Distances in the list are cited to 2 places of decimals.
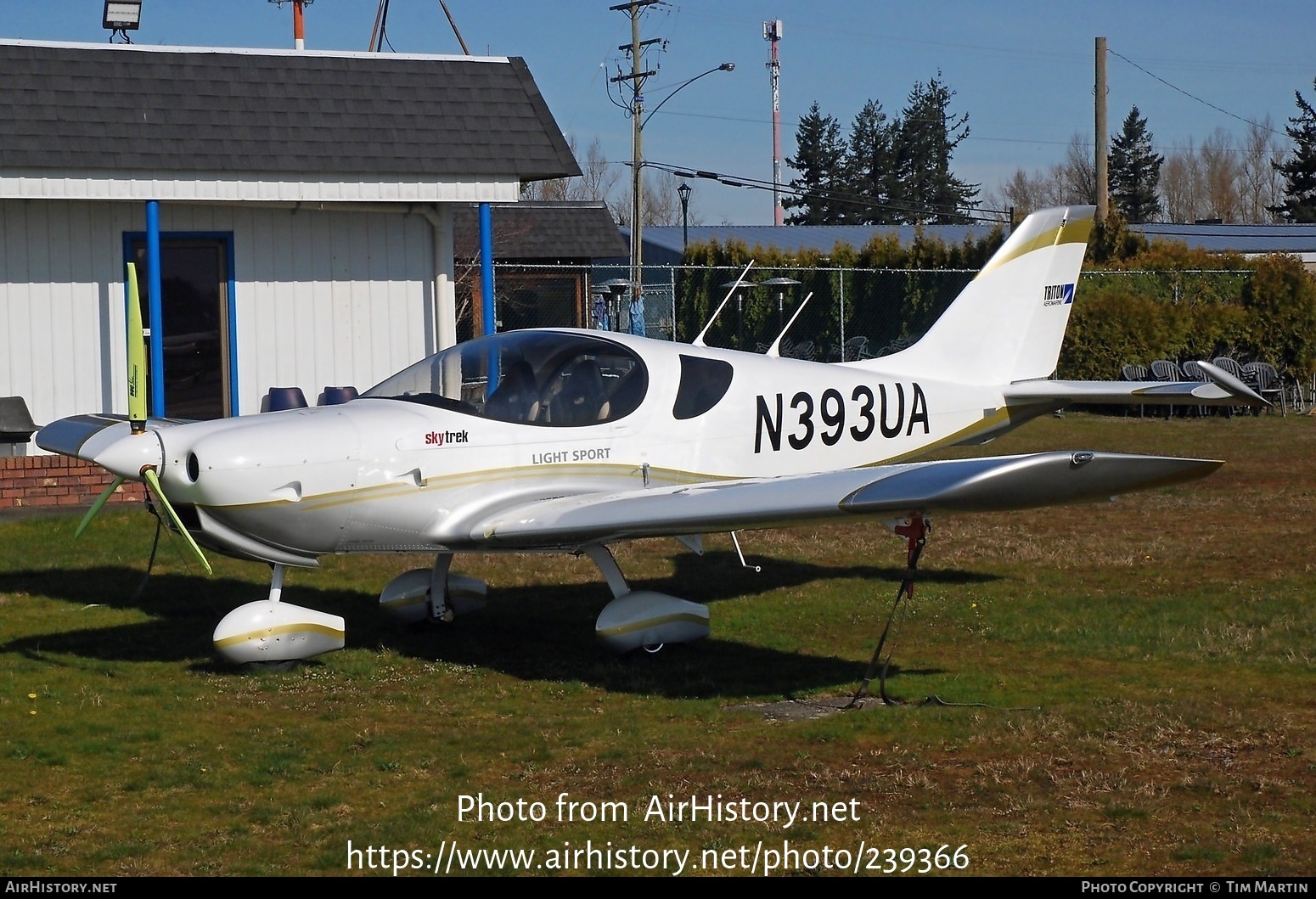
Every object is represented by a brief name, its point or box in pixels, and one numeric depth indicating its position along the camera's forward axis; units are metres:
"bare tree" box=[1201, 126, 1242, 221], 90.38
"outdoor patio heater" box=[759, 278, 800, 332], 30.15
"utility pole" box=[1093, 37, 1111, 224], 31.04
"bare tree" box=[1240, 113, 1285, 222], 91.00
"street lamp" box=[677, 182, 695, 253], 42.84
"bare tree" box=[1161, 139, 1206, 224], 93.19
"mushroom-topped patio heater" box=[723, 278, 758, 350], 34.07
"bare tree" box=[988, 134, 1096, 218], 85.81
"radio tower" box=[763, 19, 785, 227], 64.38
